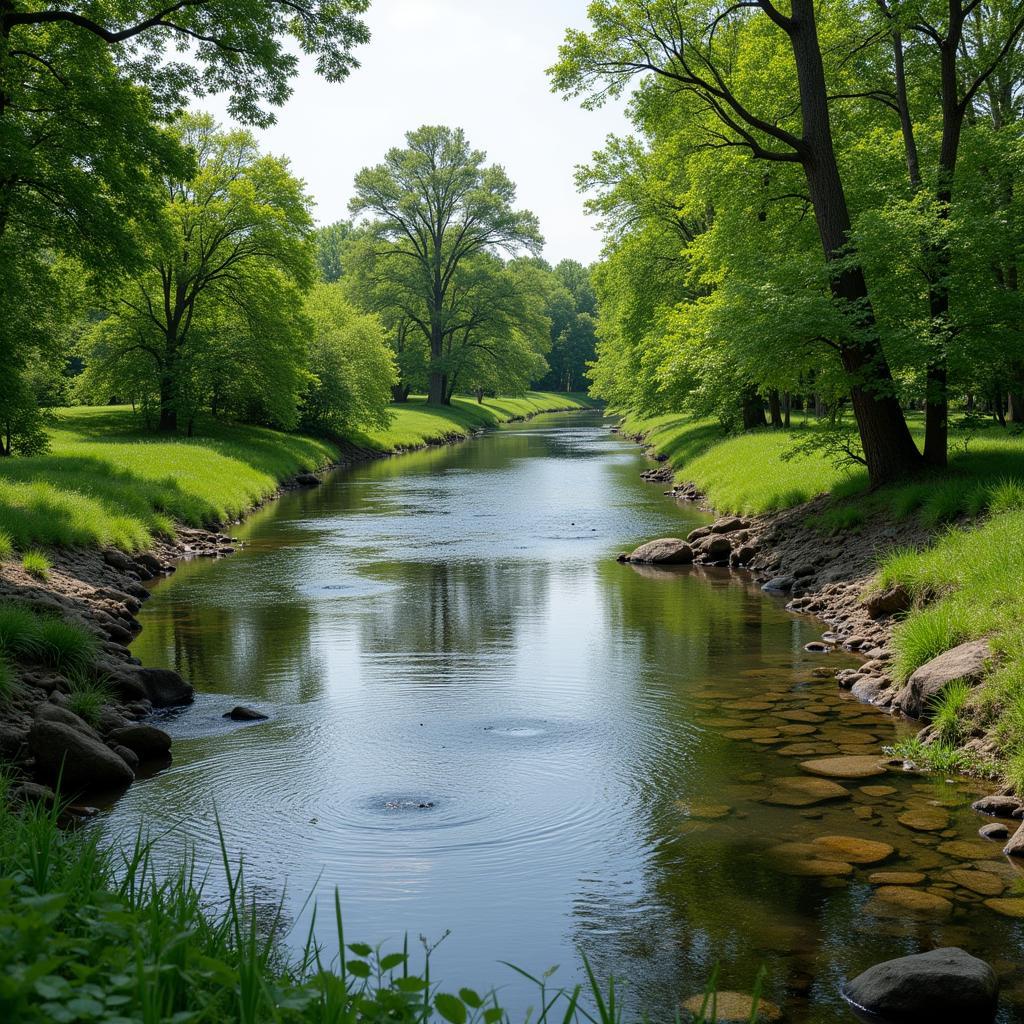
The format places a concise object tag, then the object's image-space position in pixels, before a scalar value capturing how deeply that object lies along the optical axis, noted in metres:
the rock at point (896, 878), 6.58
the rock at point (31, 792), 7.28
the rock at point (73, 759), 8.35
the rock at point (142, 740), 9.35
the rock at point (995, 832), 7.25
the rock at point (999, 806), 7.67
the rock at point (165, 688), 10.95
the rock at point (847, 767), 8.58
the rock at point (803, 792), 8.02
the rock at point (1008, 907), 6.13
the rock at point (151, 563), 18.62
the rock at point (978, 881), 6.44
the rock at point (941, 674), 9.42
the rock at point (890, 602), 12.68
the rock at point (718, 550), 19.59
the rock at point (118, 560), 17.55
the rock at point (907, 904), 6.17
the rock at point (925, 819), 7.46
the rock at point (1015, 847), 6.94
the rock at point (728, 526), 20.86
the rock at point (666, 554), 19.39
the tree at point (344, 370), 45.84
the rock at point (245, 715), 10.53
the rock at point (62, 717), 8.83
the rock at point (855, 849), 6.95
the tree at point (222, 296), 36.09
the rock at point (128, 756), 9.13
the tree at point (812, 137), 16.34
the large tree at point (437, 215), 65.69
